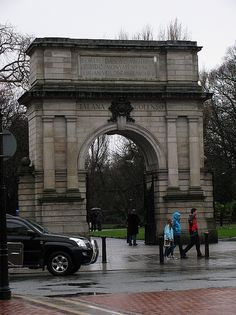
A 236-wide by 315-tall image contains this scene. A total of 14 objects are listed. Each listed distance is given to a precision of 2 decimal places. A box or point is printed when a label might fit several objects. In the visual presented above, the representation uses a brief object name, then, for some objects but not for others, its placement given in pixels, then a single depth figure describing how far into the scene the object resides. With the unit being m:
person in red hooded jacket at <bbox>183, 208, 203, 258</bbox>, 26.62
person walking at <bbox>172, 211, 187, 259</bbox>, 26.88
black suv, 21.16
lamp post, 14.70
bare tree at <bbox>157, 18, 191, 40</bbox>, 63.84
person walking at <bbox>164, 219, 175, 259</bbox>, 26.04
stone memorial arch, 33.25
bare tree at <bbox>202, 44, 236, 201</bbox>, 68.75
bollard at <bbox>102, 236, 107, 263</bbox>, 25.56
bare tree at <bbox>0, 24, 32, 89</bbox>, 50.75
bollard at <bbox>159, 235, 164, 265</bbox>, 24.23
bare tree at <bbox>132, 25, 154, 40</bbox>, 64.79
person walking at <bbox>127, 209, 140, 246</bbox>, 35.34
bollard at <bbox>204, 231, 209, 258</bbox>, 26.30
